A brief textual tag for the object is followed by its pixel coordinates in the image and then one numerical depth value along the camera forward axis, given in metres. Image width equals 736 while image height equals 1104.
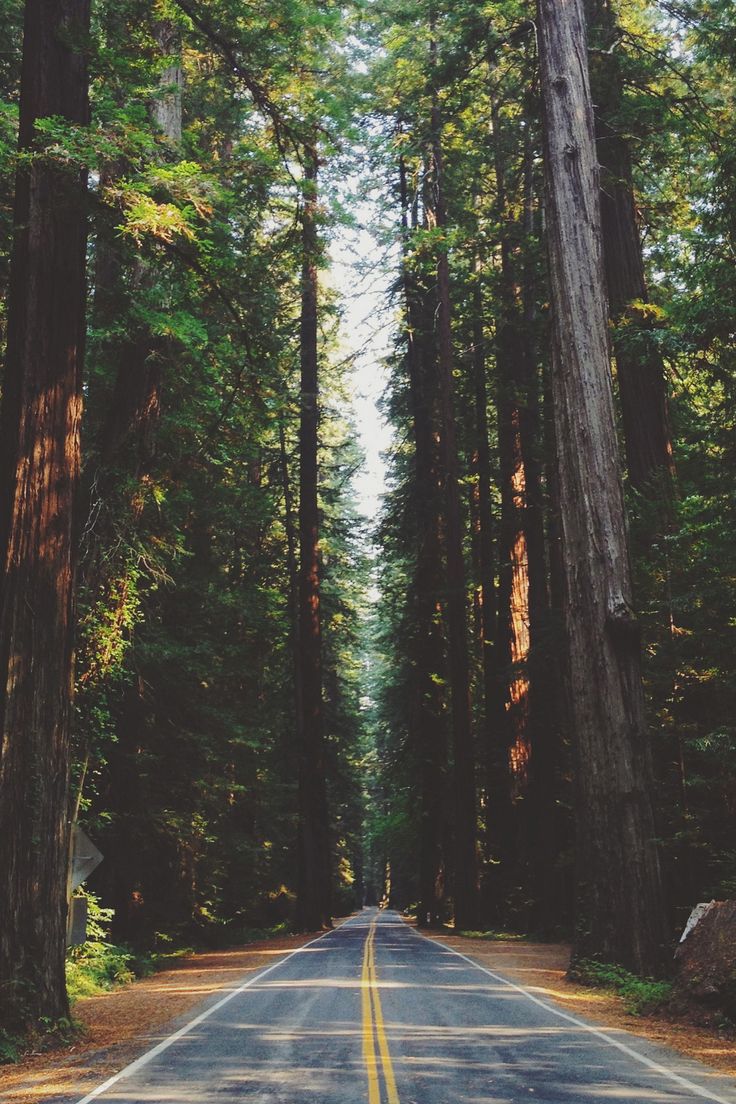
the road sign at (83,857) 11.04
